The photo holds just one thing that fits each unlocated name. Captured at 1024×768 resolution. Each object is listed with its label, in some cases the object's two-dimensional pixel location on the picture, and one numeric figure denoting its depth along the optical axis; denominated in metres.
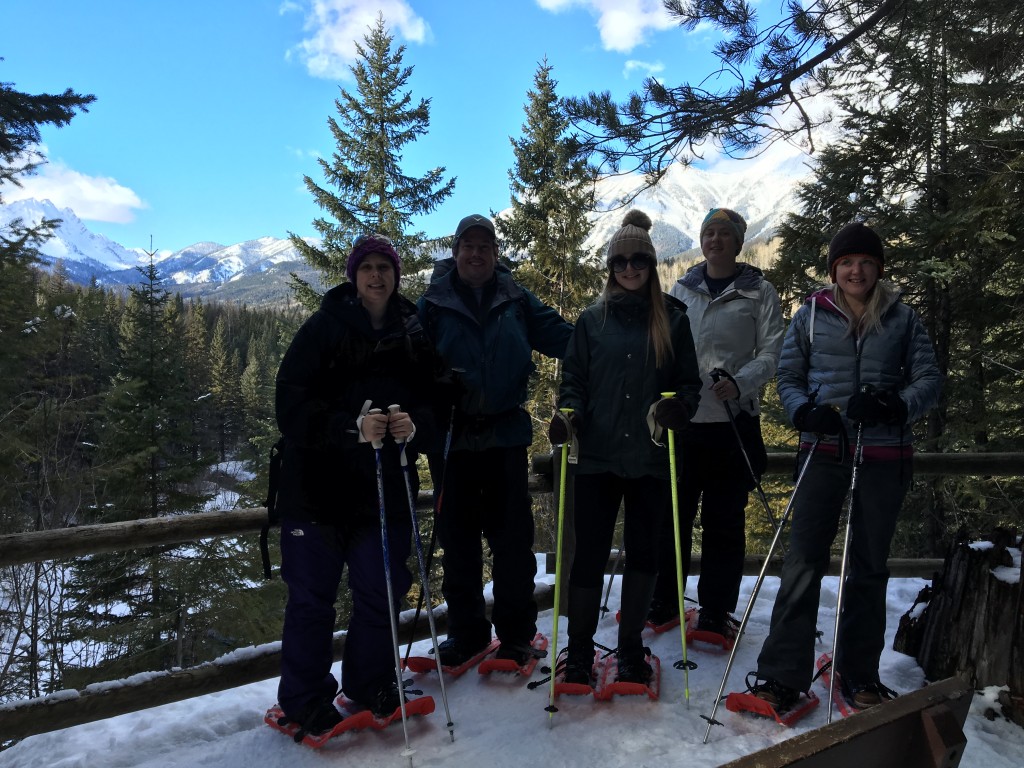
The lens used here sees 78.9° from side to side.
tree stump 2.99
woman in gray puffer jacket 2.93
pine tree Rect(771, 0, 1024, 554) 7.23
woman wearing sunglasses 3.14
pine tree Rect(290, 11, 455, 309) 15.58
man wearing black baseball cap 3.38
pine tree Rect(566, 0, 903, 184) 3.53
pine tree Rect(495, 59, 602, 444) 17.55
